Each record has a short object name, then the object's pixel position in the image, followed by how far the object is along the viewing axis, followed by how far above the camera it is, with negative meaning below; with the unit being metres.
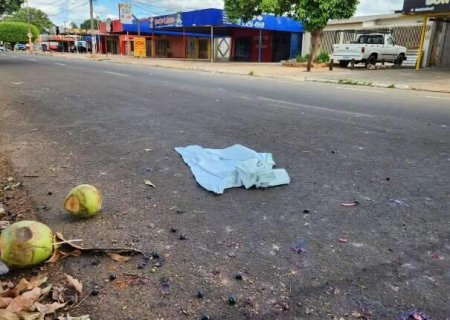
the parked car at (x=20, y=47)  90.56 -2.25
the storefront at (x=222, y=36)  35.47 +0.47
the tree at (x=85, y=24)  112.93 +3.64
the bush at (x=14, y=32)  91.57 +0.93
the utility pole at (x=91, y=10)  41.06 +2.59
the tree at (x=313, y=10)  23.73 +1.79
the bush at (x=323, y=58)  28.53 -1.02
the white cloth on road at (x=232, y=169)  3.77 -1.23
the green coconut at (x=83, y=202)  2.96 -1.14
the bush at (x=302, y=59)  29.16 -1.14
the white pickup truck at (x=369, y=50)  22.98 -0.34
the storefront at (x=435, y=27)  19.34 +1.00
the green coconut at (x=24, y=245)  2.31 -1.12
